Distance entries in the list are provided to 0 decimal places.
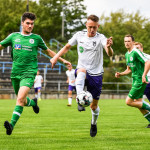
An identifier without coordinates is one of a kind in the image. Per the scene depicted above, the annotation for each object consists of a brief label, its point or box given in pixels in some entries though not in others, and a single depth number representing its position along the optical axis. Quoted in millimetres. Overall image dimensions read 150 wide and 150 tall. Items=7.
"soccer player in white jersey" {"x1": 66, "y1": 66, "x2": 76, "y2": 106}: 35753
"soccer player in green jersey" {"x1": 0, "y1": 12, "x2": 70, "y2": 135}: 14026
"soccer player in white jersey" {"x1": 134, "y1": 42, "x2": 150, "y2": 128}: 17906
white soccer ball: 12788
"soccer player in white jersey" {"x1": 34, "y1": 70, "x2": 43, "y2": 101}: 46197
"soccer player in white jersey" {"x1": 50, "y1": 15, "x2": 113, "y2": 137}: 13635
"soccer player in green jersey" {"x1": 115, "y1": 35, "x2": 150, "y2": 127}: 16122
